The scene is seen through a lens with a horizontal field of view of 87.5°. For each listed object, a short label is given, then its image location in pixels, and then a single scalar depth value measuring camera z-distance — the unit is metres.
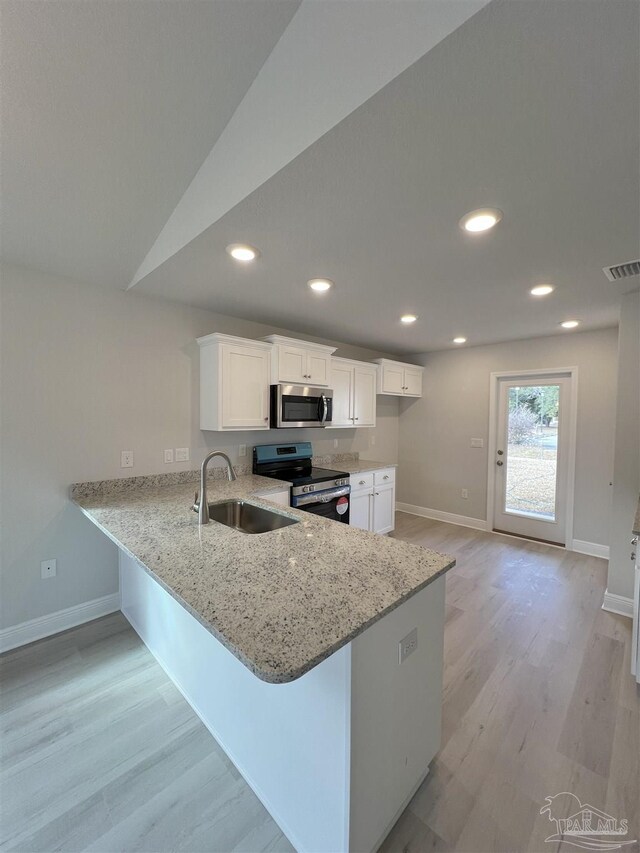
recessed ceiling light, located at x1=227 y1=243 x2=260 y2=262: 1.84
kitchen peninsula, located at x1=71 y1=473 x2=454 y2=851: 0.93
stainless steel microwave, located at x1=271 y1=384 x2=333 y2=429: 3.14
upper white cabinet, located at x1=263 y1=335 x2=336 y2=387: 3.11
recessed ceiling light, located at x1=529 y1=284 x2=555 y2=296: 2.37
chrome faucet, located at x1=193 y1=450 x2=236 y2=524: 1.69
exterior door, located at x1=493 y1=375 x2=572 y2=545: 3.85
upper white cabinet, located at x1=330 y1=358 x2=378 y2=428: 3.81
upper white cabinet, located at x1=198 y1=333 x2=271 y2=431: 2.79
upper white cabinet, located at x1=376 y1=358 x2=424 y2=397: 4.36
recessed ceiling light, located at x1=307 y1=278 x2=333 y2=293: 2.34
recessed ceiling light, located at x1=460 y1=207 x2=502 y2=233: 1.50
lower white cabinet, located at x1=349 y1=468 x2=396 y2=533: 3.67
